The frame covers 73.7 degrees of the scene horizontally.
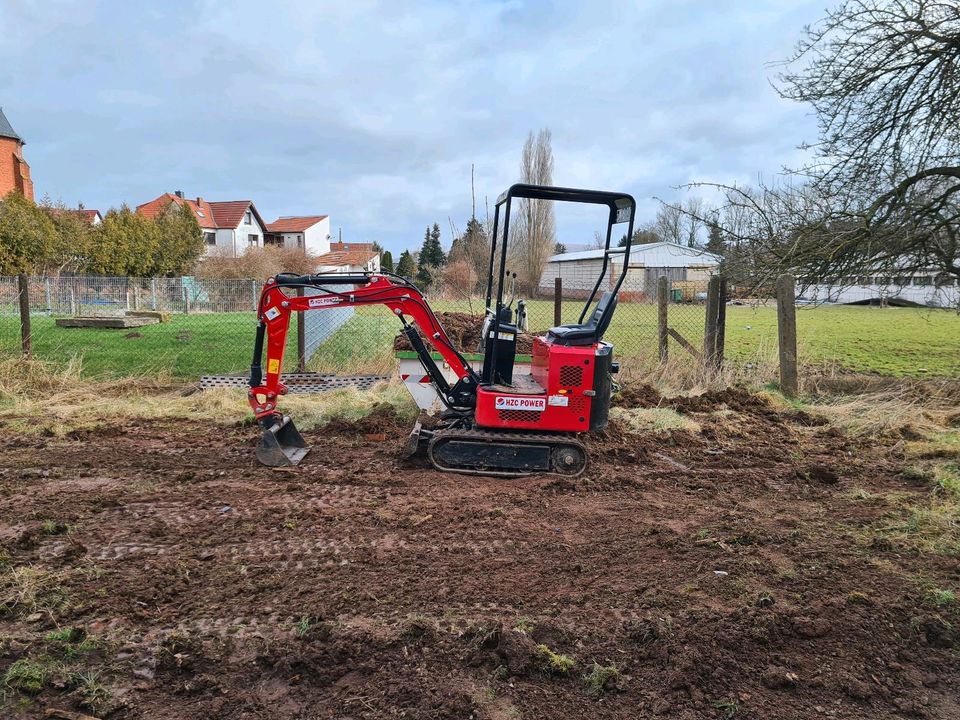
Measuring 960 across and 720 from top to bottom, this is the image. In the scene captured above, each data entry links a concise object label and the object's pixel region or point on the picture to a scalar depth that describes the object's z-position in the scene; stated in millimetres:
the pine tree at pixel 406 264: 49031
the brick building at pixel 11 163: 44200
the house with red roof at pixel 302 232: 64938
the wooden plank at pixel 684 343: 9953
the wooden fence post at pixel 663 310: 10072
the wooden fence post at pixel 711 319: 9742
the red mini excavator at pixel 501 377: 5781
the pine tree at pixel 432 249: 61312
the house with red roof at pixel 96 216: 51953
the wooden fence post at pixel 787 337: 9203
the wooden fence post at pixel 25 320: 9448
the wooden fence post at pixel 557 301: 10539
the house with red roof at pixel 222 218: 55062
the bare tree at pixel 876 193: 8484
